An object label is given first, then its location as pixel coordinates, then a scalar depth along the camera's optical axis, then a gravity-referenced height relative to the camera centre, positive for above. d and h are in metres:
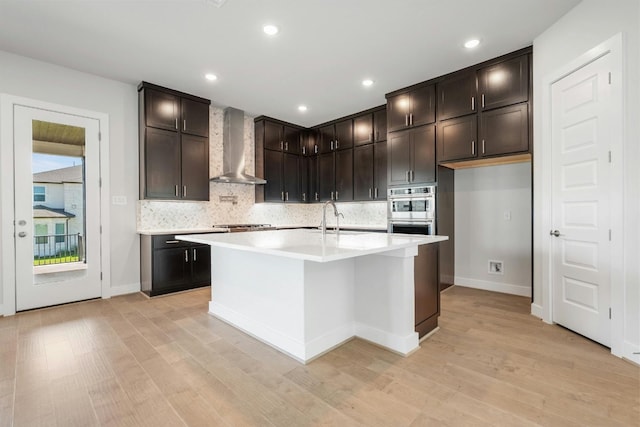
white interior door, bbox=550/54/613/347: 2.43 +0.08
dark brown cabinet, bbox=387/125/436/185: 4.12 +0.81
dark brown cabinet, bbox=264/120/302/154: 5.70 +1.51
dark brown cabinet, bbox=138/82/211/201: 4.12 +1.03
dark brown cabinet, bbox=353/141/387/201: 5.13 +0.72
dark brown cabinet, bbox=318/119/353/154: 5.67 +1.52
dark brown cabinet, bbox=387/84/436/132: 4.11 +1.51
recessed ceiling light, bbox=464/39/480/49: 3.15 +1.82
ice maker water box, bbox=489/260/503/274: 4.10 -0.80
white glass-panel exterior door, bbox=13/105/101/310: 3.43 +0.08
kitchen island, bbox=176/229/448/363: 2.23 -0.68
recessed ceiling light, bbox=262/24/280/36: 2.88 +1.82
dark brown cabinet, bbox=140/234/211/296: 3.95 -0.72
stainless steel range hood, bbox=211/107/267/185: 5.18 +1.21
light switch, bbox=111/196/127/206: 4.05 +0.20
